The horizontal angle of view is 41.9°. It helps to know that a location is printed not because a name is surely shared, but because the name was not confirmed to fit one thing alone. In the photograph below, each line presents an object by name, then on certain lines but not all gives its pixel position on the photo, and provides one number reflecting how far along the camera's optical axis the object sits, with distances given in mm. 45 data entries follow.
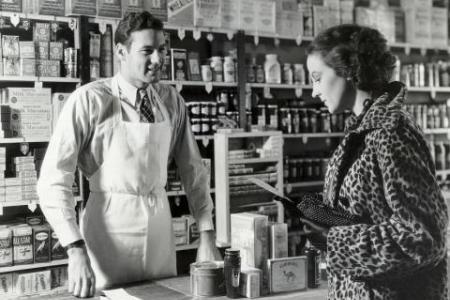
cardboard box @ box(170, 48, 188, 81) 5141
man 2596
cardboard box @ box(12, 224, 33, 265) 4484
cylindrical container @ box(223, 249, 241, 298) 2057
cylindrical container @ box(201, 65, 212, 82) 5301
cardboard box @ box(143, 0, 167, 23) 4984
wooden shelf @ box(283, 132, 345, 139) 5812
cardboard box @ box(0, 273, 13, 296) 4523
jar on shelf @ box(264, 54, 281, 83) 5730
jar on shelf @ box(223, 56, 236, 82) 5426
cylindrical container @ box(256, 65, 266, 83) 5648
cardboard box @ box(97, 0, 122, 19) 4742
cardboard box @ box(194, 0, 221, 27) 5184
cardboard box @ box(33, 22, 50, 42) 4543
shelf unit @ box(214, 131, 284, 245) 5105
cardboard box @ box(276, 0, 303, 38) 5766
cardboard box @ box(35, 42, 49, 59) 4543
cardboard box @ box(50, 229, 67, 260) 4612
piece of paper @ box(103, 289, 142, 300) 2087
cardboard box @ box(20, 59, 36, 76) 4484
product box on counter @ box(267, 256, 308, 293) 2141
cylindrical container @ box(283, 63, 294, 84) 5863
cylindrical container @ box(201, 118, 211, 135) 5234
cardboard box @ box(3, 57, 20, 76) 4453
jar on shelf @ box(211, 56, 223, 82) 5383
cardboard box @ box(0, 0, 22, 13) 4457
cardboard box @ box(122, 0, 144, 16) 4865
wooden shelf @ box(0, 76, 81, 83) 4439
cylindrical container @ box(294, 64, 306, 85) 5953
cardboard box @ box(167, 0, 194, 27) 5078
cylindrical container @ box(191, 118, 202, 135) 5207
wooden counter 2103
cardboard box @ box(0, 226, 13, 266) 4438
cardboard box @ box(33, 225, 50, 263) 4543
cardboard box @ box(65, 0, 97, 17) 4609
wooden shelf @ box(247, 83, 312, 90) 5588
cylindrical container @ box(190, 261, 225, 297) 2080
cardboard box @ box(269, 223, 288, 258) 2174
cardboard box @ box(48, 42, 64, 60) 4586
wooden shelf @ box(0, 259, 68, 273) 4446
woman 1399
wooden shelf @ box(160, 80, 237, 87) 5085
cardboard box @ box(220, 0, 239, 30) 5383
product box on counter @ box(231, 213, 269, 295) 2154
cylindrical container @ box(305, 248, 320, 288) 2242
